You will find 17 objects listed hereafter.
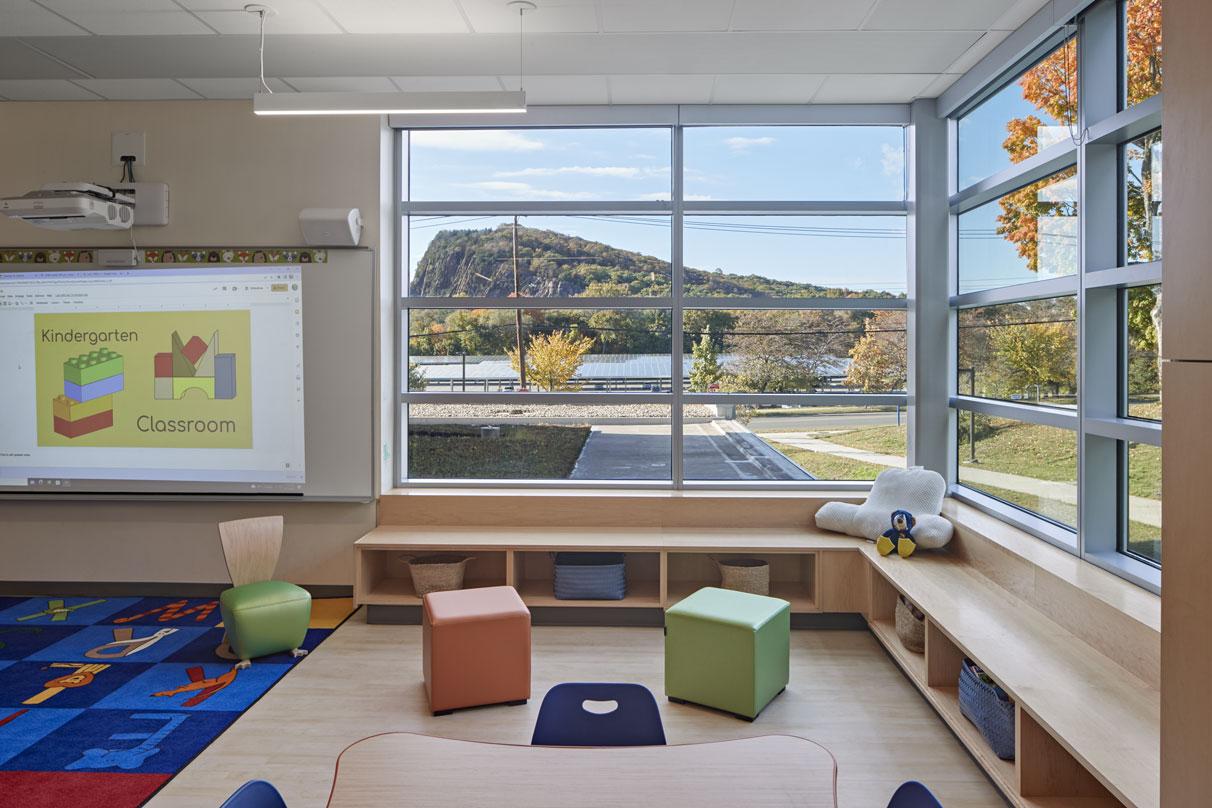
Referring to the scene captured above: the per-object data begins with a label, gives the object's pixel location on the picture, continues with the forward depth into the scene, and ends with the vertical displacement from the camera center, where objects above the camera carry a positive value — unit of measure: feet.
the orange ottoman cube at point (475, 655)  11.85 -3.82
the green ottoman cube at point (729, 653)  11.66 -3.80
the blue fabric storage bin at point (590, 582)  15.80 -3.69
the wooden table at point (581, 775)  5.60 -2.70
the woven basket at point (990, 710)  9.58 -3.86
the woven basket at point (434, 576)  16.01 -3.62
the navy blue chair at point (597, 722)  6.97 -2.78
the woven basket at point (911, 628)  13.15 -3.84
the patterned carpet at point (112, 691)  10.00 -4.47
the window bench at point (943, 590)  8.78 -3.21
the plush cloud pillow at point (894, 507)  15.02 -2.38
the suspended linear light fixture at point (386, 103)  13.05 +4.24
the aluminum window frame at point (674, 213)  17.40 +3.40
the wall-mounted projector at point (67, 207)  15.02 +3.09
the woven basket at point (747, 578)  15.76 -3.63
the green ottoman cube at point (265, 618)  13.47 -3.75
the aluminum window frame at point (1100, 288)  11.37 +1.20
